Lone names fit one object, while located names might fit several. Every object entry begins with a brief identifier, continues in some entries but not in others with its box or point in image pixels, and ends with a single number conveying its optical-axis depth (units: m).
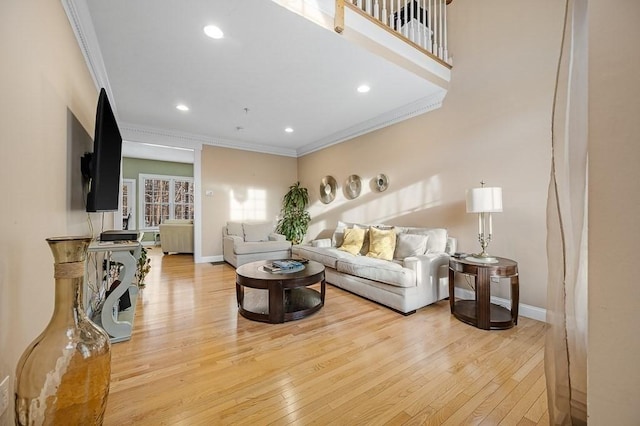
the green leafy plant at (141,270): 3.71
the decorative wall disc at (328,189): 5.55
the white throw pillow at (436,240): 3.26
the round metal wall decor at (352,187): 4.93
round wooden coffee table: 2.54
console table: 2.16
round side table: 2.39
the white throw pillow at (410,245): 3.32
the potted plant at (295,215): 6.05
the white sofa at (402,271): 2.77
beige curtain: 0.82
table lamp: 2.52
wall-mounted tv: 1.97
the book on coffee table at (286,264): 2.95
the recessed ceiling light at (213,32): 2.27
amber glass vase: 0.90
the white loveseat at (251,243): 4.87
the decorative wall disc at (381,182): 4.34
